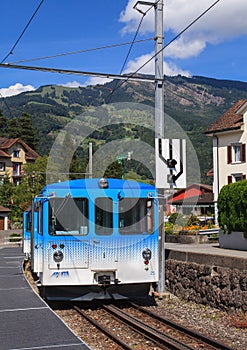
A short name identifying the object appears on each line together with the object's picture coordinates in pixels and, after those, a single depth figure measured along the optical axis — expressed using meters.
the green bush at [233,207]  19.69
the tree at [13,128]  123.33
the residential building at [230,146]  45.84
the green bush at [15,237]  55.45
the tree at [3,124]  126.12
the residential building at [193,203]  59.19
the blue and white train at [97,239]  12.55
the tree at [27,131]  122.19
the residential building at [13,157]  94.69
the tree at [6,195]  76.31
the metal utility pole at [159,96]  14.70
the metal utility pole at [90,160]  32.96
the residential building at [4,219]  72.03
